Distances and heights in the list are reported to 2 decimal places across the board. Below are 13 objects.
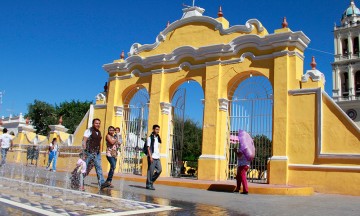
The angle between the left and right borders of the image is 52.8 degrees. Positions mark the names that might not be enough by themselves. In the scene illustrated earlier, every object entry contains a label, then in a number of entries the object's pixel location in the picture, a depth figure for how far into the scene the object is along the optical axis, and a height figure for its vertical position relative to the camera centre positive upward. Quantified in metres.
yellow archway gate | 10.94 +2.80
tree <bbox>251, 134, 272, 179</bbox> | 12.21 +0.39
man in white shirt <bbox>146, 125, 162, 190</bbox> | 9.98 +0.02
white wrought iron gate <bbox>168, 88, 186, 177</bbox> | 14.48 +0.74
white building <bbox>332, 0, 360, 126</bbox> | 49.44 +14.64
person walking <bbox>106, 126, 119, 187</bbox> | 9.83 +0.19
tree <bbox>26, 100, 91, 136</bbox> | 46.75 +5.17
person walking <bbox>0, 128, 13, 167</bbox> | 14.96 +0.32
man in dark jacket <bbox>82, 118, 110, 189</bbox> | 9.20 +0.18
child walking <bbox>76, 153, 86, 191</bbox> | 9.21 -0.34
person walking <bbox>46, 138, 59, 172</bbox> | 17.50 +0.06
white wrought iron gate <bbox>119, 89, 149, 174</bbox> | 15.37 +0.77
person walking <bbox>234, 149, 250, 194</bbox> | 9.49 -0.18
